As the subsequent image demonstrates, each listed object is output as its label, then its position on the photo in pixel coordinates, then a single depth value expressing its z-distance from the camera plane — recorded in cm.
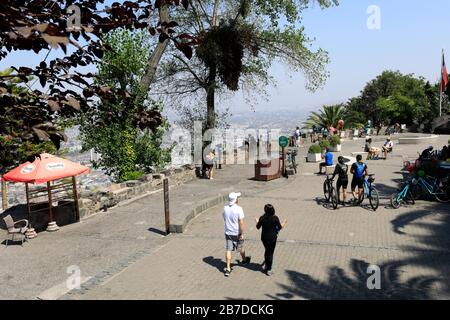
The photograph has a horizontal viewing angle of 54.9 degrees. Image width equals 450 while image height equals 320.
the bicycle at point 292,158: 2103
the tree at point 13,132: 333
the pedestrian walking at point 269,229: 833
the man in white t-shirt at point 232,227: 866
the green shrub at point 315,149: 2512
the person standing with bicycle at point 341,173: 1347
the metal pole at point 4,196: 2082
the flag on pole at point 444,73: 3894
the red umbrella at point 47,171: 1239
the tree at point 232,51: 2434
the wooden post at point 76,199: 1367
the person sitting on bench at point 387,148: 2483
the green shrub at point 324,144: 2608
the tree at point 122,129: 1928
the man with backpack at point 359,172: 1322
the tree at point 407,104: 4653
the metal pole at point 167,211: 1172
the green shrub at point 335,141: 2950
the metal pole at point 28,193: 1286
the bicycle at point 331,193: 1352
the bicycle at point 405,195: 1336
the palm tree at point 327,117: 3738
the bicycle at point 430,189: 1377
